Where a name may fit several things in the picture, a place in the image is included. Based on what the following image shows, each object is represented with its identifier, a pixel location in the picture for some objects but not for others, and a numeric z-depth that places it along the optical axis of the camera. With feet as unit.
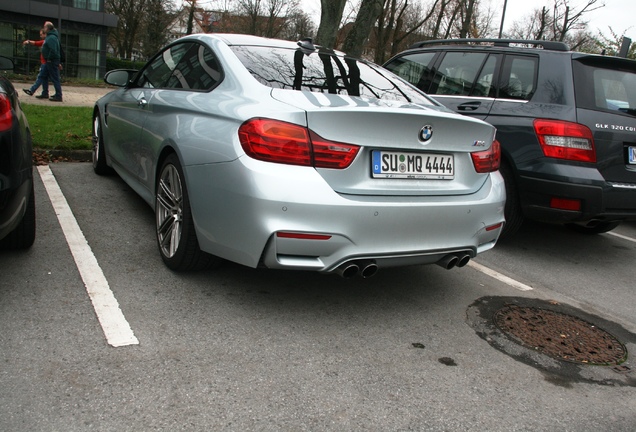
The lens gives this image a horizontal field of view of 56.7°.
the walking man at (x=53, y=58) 43.37
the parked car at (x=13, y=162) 10.05
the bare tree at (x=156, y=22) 131.23
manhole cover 10.82
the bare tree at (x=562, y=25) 99.50
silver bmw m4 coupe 9.84
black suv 15.58
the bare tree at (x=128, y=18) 132.67
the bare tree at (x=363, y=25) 42.04
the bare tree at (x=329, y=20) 41.27
